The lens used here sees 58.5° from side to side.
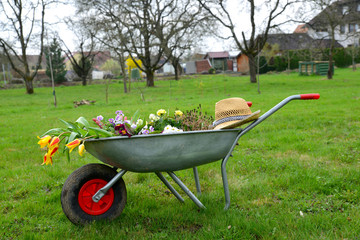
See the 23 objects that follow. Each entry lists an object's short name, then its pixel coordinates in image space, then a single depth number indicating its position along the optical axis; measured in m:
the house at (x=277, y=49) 37.42
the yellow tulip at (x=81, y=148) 1.94
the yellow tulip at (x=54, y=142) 2.09
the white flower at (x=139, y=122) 2.40
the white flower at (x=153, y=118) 2.55
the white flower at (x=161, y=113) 2.64
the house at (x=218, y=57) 47.94
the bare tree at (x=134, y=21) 19.83
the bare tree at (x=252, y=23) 18.22
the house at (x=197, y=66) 46.47
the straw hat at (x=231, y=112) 2.46
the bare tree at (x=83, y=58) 29.35
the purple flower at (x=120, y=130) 2.23
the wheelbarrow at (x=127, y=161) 2.11
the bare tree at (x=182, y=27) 20.10
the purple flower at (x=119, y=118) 2.45
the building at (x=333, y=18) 17.44
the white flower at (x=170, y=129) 2.26
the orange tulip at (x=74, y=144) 1.97
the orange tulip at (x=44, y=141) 2.11
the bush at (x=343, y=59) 34.20
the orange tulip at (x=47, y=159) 2.16
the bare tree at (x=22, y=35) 23.45
